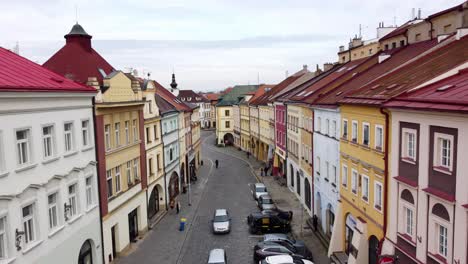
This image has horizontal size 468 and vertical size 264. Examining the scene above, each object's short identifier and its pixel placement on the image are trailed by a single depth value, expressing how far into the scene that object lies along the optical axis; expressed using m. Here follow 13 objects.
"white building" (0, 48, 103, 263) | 15.59
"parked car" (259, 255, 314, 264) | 21.34
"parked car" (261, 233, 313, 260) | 25.17
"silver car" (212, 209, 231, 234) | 31.14
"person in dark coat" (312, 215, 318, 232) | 30.91
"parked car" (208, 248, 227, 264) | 23.14
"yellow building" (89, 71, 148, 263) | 24.38
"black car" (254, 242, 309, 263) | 24.17
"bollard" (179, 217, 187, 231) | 32.25
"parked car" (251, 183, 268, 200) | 41.10
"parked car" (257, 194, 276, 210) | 36.11
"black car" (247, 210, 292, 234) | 31.06
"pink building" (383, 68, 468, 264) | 12.98
